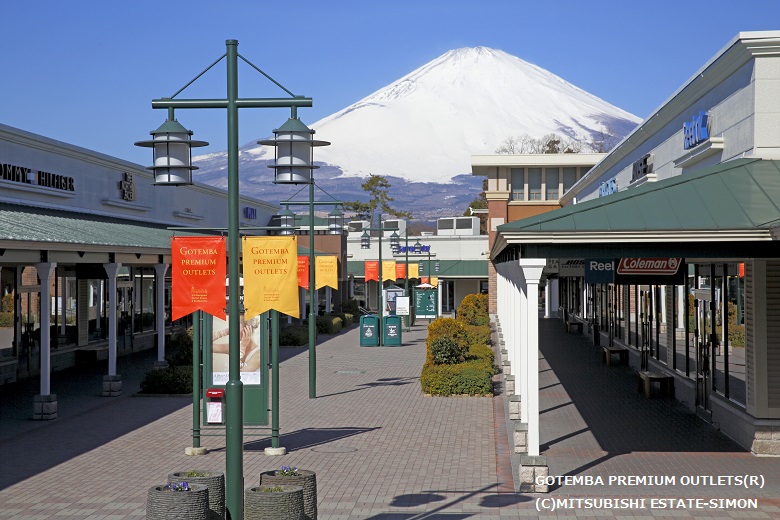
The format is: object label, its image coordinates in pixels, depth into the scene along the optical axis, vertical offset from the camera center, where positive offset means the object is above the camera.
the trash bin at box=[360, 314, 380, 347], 41.25 -1.97
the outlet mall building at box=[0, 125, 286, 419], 22.47 +0.84
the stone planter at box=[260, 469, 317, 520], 11.37 -2.33
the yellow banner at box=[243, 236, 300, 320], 17.53 +0.20
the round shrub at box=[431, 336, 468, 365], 26.92 -1.87
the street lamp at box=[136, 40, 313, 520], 10.20 +1.30
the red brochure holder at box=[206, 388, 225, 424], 18.14 -2.24
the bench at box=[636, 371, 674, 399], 23.45 -2.41
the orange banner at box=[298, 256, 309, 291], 35.39 +0.48
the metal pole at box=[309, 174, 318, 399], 24.68 -1.49
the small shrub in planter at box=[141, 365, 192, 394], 25.50 -2.53
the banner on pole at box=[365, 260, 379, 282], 61.47 +0.91
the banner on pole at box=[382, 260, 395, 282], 61.03 +0.89
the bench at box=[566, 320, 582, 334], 47.66 -2.15
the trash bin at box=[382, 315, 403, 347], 41.78 -2.06
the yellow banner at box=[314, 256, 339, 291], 45.84 +0.60
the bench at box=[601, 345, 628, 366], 31.52 -2.32
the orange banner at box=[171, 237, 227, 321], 16.78 +0.20
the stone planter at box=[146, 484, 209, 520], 10.62 -2.41
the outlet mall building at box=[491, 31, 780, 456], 14.05 +0.60
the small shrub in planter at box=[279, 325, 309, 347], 42.50 -2.29
